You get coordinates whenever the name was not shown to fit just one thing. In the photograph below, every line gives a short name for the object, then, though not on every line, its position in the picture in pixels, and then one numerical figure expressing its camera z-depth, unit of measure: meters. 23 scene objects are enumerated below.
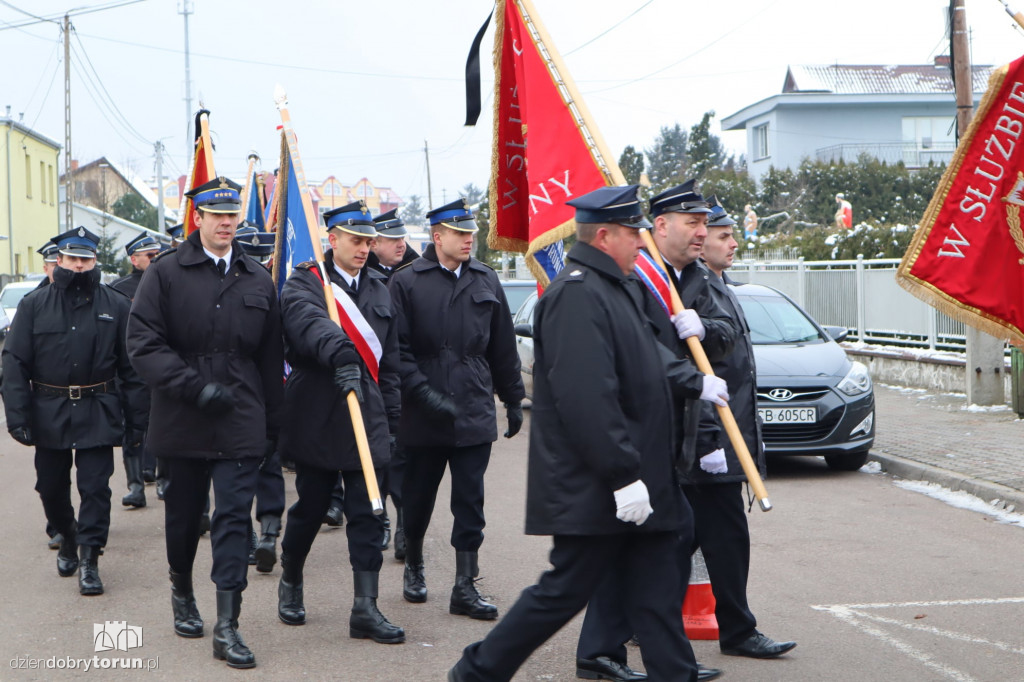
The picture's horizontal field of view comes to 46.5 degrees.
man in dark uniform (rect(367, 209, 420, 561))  8.54
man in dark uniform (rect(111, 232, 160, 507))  9.30
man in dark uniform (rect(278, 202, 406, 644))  5.56
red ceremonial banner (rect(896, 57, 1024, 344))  5.98
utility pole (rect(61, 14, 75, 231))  41.56
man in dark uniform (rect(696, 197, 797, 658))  5.16
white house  47.97
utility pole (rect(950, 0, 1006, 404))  13.51
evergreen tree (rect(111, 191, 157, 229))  70.12
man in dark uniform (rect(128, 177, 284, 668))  5.28
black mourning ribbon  6.39
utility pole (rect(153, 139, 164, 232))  56.75
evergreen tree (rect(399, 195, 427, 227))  166.12
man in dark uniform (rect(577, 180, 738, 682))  4.55
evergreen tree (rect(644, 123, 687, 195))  99.33
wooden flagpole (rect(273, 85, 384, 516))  5.34
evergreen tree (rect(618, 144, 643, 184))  51.57
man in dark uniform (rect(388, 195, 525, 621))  6.03
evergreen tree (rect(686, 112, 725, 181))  50.22
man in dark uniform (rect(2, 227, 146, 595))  6.75
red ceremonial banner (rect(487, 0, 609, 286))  5.68
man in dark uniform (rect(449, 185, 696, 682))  3.99
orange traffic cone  5.46
